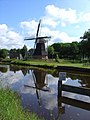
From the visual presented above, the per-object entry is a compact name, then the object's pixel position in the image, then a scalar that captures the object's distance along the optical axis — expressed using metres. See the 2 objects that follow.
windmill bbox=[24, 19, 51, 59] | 27.05
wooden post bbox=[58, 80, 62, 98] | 5.96
